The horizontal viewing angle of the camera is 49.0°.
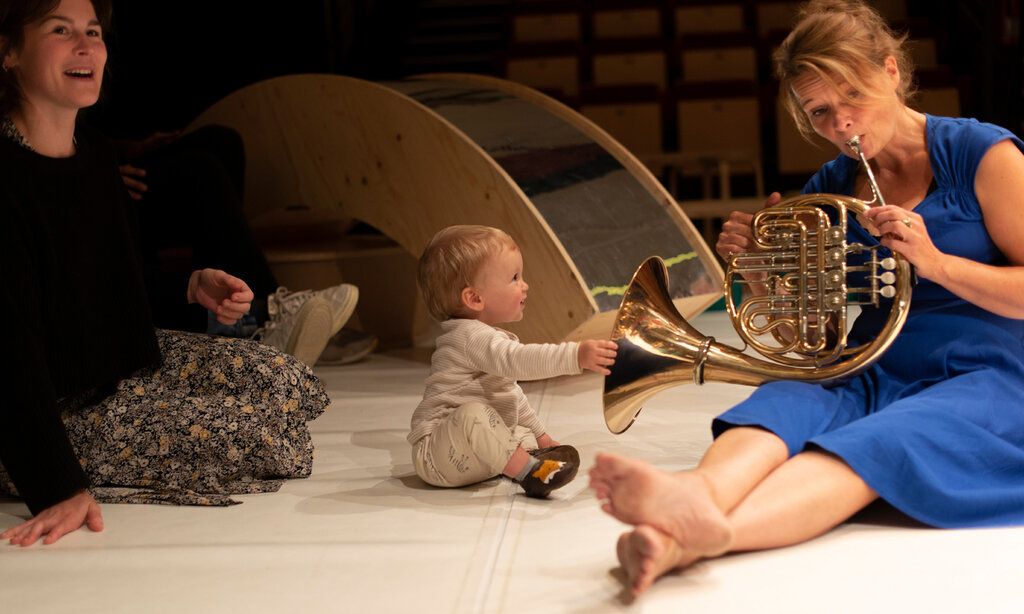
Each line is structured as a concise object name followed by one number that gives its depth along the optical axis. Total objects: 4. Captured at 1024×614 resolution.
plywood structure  3.01
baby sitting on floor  2.01
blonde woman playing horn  1.49
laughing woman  1.84
